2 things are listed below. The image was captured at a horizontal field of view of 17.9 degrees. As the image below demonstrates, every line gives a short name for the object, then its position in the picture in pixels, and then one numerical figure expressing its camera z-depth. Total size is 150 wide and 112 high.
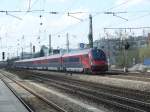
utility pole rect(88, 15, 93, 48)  68.88
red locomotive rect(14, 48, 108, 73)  56.97
